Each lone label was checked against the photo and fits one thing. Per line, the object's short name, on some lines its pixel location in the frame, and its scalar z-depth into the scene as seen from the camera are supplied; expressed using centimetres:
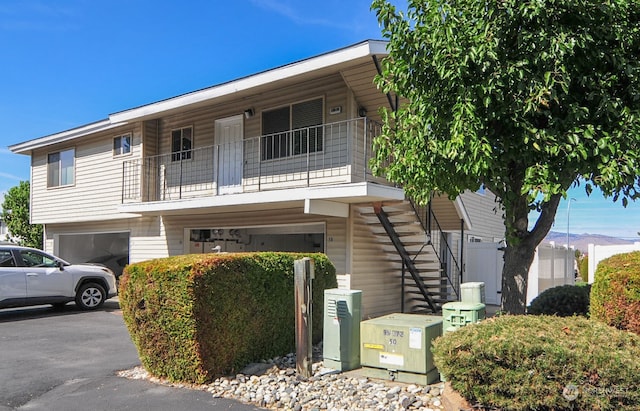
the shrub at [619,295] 475
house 1045
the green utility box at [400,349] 586
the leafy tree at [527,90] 454
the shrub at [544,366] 374
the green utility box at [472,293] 619
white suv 1145
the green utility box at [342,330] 654
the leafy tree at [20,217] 2256
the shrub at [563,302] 746
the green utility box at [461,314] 574
